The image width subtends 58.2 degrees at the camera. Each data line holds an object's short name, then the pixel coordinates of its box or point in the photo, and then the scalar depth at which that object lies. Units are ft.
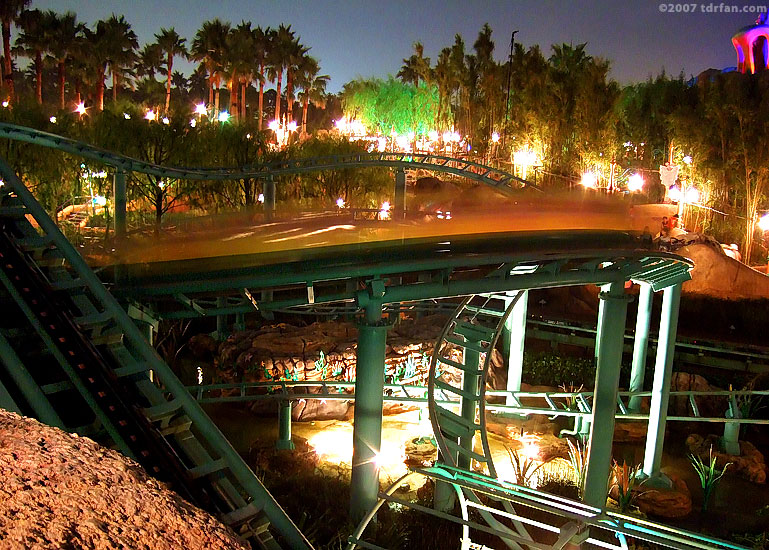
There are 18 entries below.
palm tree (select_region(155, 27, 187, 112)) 185.06
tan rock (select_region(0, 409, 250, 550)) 8.41
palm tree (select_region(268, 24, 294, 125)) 185.37
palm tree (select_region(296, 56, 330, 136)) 192.24
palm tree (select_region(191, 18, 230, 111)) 169.37
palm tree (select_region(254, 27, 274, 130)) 180.34
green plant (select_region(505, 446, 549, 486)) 40.83
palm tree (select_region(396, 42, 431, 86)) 203.51
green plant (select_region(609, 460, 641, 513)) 40.83
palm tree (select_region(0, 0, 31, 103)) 144.56
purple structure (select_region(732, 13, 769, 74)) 208.03
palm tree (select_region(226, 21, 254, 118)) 170.09
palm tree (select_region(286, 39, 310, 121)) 187.32
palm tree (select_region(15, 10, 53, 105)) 148.36
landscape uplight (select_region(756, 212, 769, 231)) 107.08
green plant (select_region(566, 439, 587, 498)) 40.52
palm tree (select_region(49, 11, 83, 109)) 151.53
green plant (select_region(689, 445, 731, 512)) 42.86
